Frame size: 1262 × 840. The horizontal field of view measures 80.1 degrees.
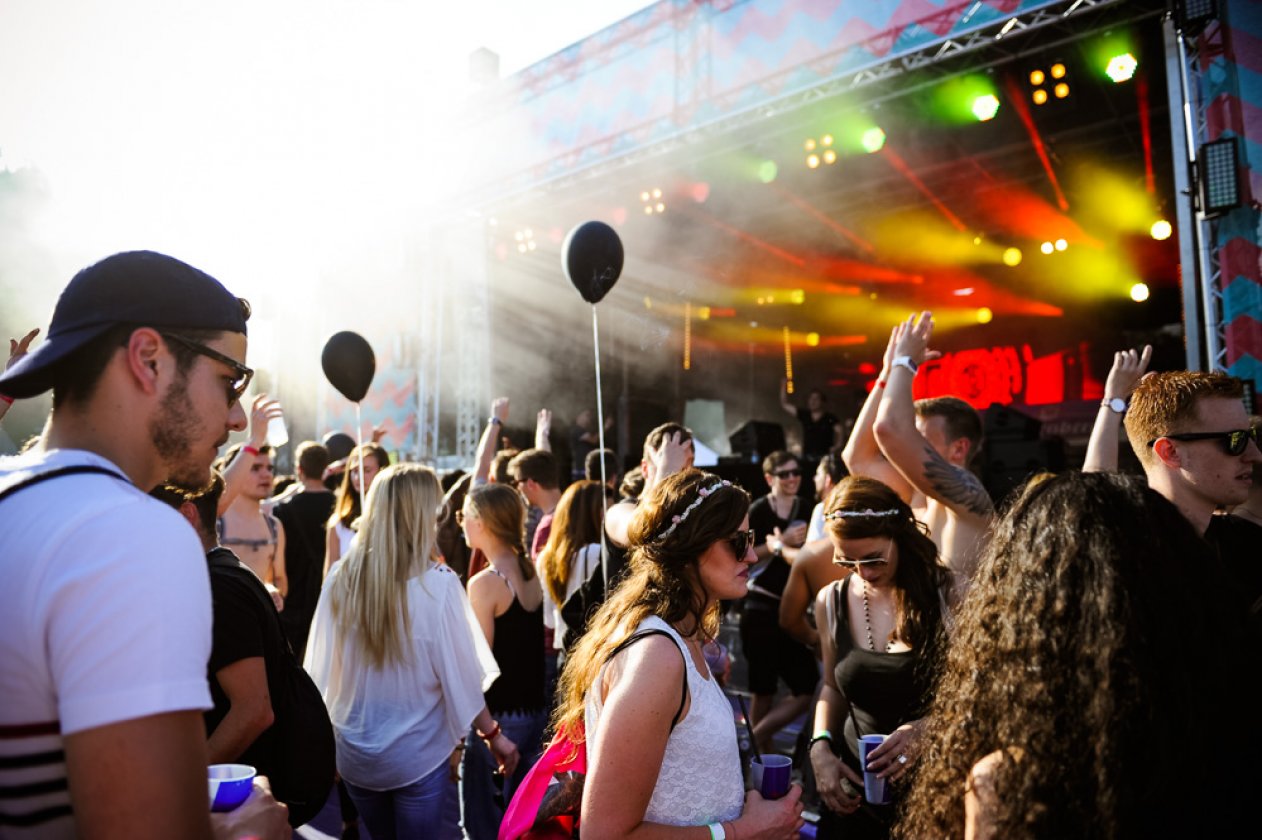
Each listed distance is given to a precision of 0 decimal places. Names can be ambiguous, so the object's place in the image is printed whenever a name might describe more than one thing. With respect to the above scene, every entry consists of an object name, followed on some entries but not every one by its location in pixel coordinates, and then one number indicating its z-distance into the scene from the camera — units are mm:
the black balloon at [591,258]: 4117
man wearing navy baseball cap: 895
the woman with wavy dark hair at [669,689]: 1586
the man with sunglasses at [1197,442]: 2373
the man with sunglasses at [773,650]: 4859
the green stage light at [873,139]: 8745
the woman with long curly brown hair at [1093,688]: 1080
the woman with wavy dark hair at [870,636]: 2426
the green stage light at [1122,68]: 6805
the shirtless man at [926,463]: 2875
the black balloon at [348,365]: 5379
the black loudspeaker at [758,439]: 12998
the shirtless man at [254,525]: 4164
